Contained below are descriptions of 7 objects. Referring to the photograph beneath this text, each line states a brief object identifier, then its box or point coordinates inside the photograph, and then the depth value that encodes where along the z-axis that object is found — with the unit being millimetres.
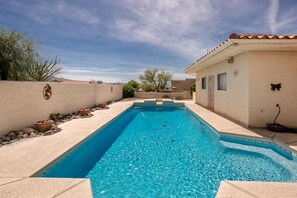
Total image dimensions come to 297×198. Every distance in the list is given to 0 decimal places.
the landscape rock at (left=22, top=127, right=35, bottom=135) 4769
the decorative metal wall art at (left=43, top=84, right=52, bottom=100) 6173
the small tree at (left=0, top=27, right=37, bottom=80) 5729
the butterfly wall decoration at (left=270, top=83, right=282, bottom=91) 5411
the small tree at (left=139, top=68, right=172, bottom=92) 26507
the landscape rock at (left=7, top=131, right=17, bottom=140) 4387
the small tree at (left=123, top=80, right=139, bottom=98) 18399
